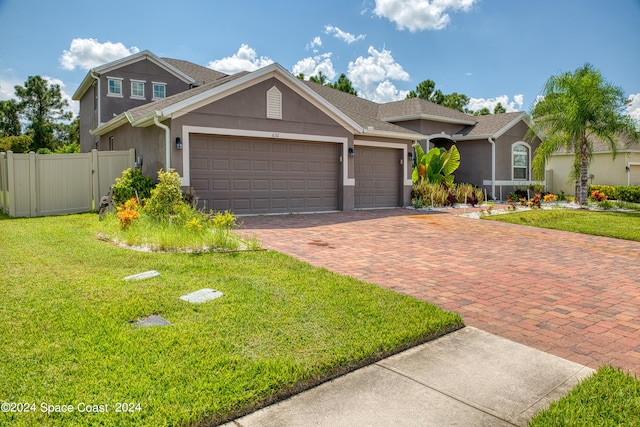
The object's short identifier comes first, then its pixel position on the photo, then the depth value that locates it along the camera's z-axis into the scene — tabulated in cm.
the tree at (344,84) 3909
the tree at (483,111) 4853
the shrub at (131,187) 1178
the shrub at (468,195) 1914
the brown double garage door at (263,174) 1281
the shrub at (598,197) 1817
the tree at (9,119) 4338
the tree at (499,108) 4953
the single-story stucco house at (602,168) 2514
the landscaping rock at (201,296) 489
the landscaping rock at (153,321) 420
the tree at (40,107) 4403
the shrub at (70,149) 3180
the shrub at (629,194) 2238
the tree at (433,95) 4297
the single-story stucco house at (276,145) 1256
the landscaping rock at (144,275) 574
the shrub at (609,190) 2314
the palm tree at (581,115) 1681
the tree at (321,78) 4044
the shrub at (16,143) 3797
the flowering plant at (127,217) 880
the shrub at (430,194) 1797
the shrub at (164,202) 965
